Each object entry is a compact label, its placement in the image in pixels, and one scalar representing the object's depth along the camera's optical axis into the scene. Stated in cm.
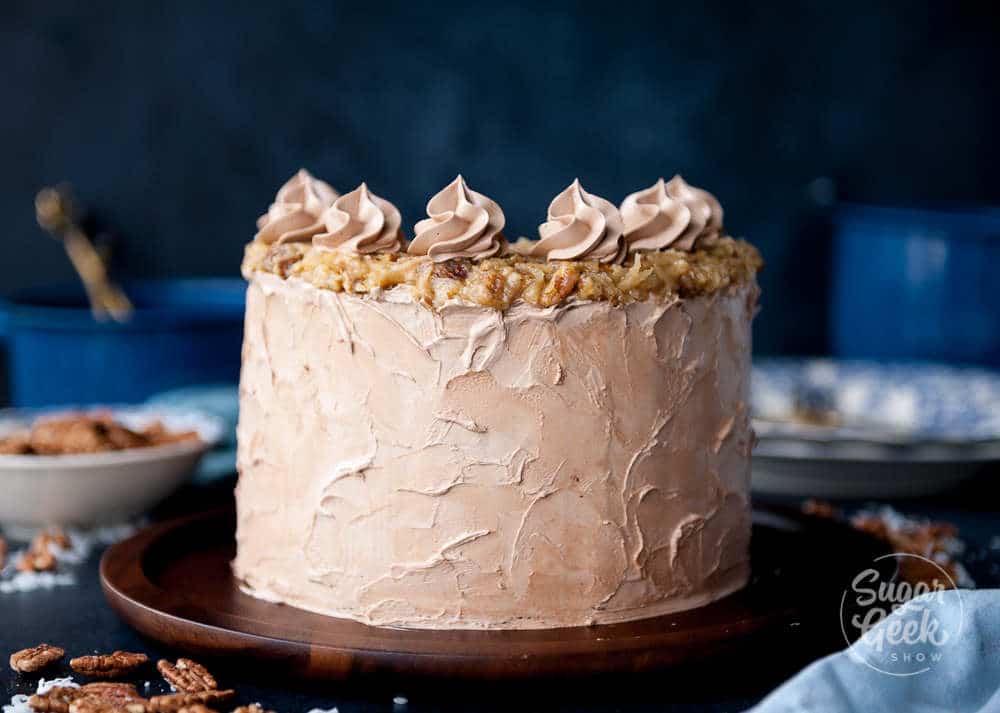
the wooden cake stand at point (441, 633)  87
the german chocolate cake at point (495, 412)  91
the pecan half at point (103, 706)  84
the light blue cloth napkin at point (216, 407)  128
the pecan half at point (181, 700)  85
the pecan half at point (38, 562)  106
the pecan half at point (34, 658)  90
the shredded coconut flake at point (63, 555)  104
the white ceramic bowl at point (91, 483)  111
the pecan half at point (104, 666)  90
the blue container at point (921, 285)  186
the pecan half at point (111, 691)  86
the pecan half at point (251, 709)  85
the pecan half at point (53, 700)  85
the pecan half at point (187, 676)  87
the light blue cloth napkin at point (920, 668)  83
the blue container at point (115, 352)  156
